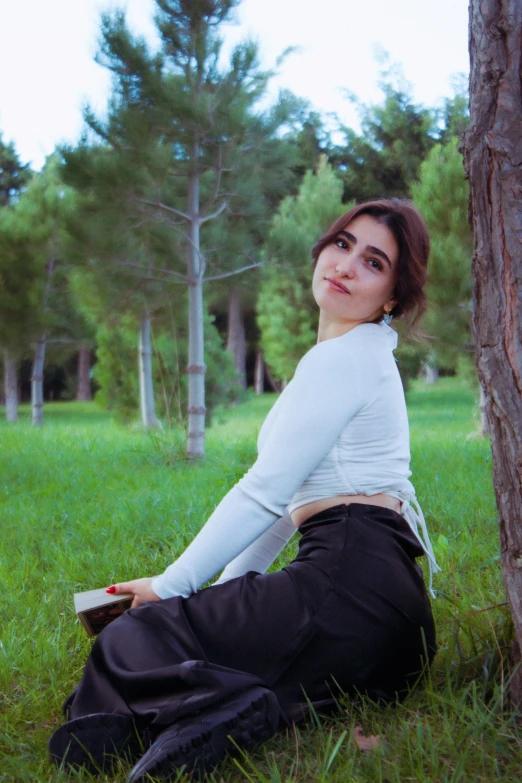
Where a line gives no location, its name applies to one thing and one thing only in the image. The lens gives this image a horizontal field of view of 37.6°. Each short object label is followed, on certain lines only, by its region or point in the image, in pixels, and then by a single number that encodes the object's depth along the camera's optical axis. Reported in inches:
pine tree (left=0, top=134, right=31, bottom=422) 464.1
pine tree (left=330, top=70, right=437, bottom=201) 717.3
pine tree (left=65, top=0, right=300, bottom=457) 240.5
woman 59.4
